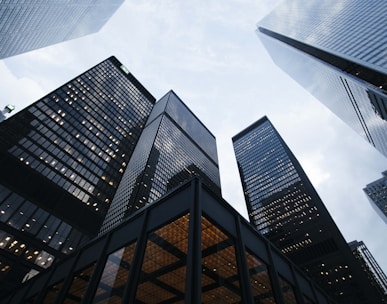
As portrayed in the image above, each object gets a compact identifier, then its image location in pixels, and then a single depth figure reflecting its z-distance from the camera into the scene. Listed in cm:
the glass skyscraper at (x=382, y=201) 19195
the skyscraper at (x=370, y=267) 13765
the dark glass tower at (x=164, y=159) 10269
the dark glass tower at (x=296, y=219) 10231
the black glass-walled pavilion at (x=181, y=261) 1162
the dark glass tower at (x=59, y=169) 5916
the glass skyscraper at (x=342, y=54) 7274
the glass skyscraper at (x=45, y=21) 7350
